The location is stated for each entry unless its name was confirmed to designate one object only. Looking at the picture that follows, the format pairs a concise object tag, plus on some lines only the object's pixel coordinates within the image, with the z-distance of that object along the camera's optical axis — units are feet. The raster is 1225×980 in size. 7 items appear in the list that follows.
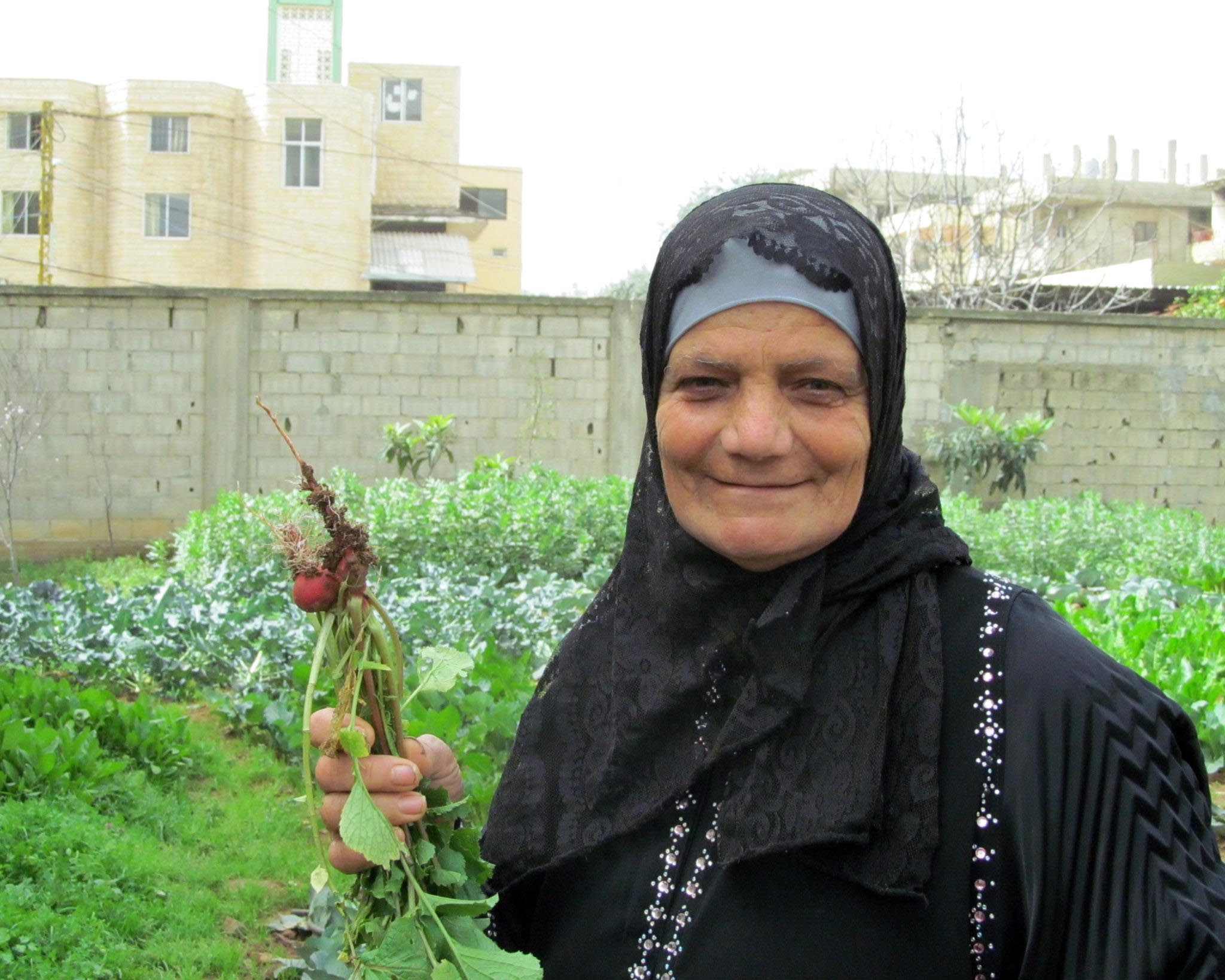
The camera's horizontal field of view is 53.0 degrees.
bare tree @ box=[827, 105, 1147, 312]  70.85
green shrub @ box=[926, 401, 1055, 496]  38.96
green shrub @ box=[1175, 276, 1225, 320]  63.57
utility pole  77.30
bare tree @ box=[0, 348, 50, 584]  37.24
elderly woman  4.26
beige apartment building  104.73
